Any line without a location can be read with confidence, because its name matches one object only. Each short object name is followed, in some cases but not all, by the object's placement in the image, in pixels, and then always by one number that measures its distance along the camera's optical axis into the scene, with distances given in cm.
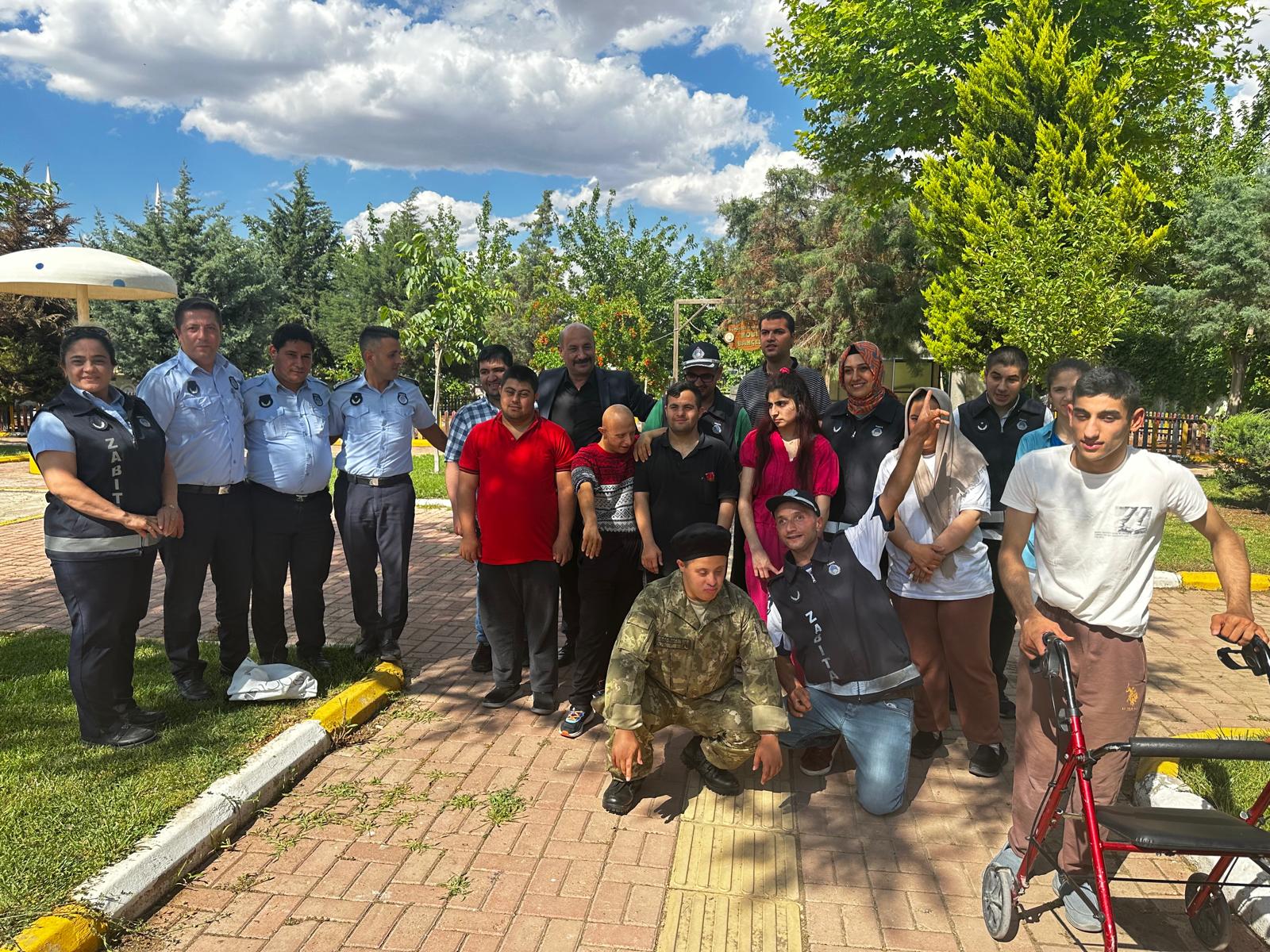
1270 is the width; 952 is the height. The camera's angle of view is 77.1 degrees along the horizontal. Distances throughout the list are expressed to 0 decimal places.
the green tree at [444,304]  1569
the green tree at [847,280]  2677
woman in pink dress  430
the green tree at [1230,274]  1864
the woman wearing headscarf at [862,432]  438
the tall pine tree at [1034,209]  1372
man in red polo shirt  452
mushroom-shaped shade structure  565
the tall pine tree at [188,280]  2366
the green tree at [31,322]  2053
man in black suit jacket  516
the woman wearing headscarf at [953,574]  385
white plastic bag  452
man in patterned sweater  449
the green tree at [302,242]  4272
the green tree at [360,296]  3888
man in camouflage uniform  345
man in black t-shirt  441
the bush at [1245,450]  1093
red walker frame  232
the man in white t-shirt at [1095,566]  276
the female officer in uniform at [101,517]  370
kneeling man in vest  370
